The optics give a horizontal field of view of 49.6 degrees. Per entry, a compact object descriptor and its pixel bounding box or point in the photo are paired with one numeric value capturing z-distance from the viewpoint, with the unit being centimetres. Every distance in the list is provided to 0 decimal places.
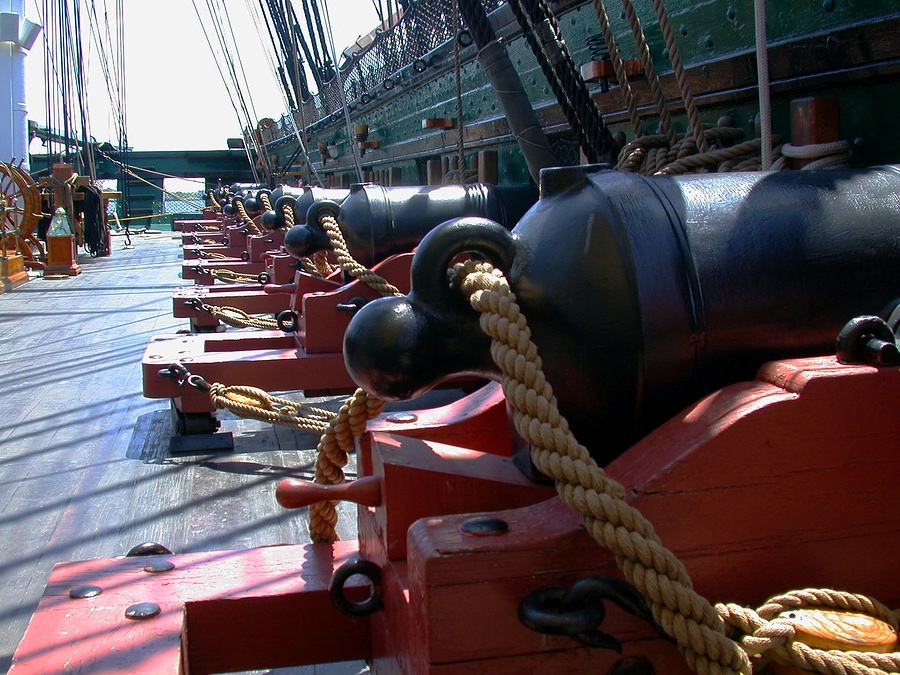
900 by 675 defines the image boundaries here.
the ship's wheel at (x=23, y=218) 1034
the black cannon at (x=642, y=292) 109
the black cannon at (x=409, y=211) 342
